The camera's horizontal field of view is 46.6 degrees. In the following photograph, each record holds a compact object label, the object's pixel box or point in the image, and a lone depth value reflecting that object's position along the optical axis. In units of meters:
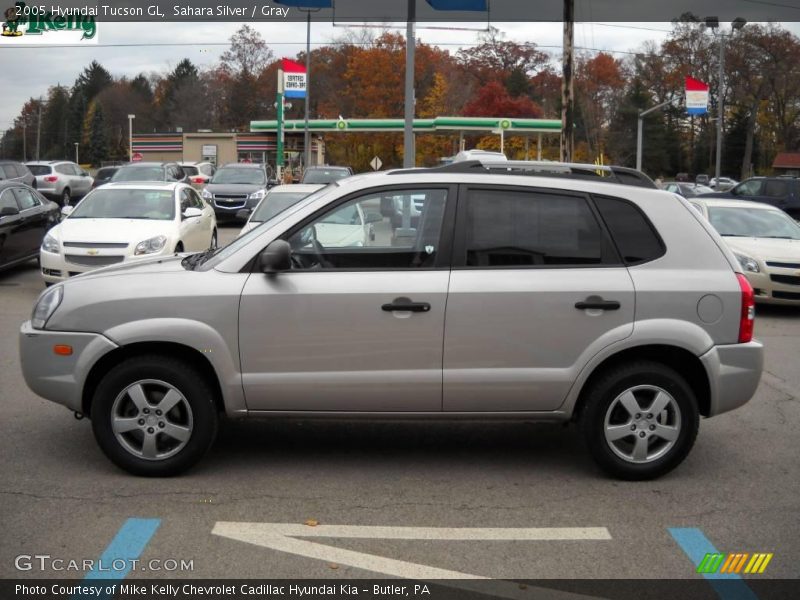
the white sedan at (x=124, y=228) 12.70
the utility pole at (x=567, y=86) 24.52
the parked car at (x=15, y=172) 27.90
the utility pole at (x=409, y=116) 17.00
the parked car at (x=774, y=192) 28.70
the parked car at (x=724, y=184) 45.16
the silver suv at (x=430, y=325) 5.52
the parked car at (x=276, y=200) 14.81
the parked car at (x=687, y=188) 34.54
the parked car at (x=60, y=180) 35.16
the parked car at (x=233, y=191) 27.06
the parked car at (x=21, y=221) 14.99
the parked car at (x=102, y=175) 38.28
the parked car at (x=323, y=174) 29.15
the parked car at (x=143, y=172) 26.98
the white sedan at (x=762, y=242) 13.04
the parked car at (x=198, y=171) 40.09
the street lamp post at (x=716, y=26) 40.84
